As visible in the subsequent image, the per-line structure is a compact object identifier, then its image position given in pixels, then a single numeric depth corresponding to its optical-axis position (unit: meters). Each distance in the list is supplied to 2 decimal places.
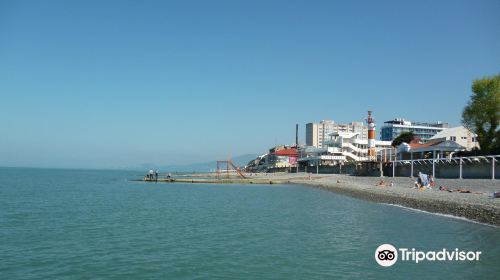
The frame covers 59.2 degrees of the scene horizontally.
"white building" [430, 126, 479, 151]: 81.44
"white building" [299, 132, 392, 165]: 99.75
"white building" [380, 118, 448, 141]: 170.62
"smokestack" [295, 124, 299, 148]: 173.66
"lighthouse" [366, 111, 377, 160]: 76.01
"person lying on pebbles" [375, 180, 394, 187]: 47.97
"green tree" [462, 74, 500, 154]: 52.06
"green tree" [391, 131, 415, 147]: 101.27
